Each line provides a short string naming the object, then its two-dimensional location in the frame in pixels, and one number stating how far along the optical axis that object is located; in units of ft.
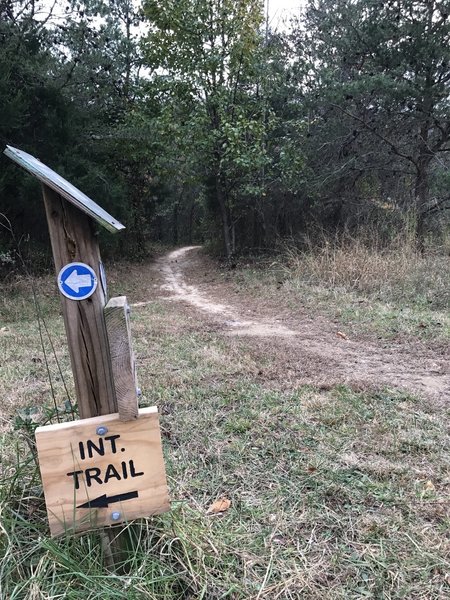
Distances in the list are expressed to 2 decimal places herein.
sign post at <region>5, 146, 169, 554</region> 4.60
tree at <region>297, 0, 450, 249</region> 28.63
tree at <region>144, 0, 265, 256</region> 34.09
